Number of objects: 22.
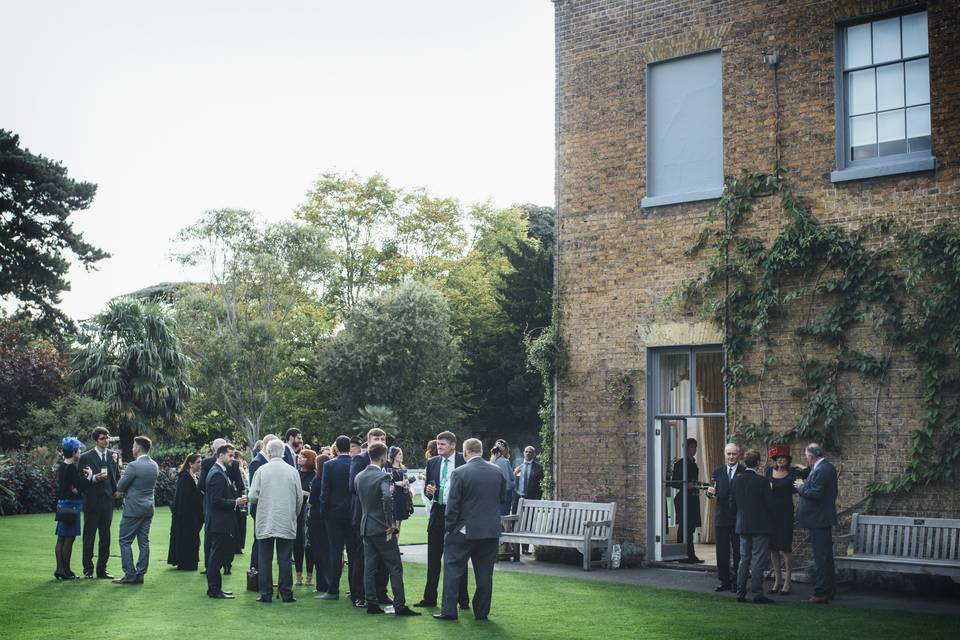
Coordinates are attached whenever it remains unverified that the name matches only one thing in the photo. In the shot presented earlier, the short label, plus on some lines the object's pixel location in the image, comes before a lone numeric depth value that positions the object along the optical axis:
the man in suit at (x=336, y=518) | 12.51
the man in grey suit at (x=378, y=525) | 11.23
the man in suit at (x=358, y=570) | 12.05
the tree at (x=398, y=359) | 46.78
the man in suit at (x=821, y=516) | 12.56
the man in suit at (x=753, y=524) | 12.52
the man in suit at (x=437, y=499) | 11.98
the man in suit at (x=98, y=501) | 14.27
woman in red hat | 12.96
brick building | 13.95
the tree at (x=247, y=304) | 49.47
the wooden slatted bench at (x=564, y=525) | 15.76
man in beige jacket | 12.01
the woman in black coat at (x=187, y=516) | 15.37
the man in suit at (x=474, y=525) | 10.88
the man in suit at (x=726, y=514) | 13.62
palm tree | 34.72
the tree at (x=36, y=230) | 28.81
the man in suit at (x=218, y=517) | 12.58
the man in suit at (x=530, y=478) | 18.66
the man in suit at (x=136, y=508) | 13.81
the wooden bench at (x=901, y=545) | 12.70
